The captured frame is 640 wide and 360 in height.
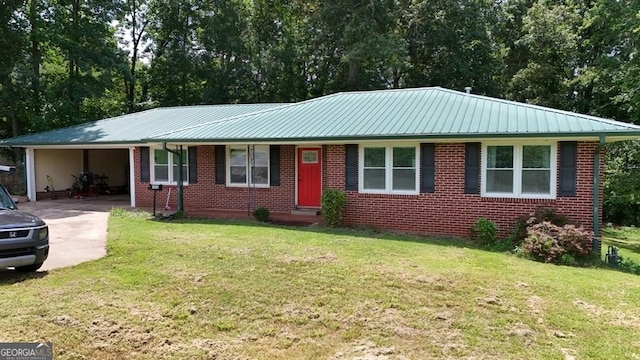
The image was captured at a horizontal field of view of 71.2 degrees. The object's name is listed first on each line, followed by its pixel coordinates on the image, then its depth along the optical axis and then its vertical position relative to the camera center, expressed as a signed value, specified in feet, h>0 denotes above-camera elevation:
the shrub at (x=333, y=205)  38.06 -3.41
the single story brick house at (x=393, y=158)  32.48 +0.67
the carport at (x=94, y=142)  52.08 +2.73
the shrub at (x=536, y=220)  31.14 -3.81
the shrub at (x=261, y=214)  41.93 -4.55
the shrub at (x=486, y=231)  32.71 -4.81
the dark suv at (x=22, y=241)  20.34 -3.56
